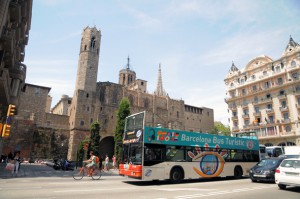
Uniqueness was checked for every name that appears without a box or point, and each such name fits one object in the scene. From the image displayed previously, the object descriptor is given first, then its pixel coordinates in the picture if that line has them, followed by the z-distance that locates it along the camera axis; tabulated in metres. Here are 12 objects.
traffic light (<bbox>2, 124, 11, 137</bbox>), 12.42
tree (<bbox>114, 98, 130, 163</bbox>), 33.79
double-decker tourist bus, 12.79
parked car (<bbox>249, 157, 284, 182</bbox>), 12.47
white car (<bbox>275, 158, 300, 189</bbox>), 9.21
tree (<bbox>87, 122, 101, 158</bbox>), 33.56
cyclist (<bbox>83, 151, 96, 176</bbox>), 14.74
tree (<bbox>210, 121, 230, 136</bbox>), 65.91
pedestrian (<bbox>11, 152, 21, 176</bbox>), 16.05
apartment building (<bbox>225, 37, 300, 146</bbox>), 37.84
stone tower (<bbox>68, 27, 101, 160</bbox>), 44.16
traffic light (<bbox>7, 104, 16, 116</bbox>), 12.87
